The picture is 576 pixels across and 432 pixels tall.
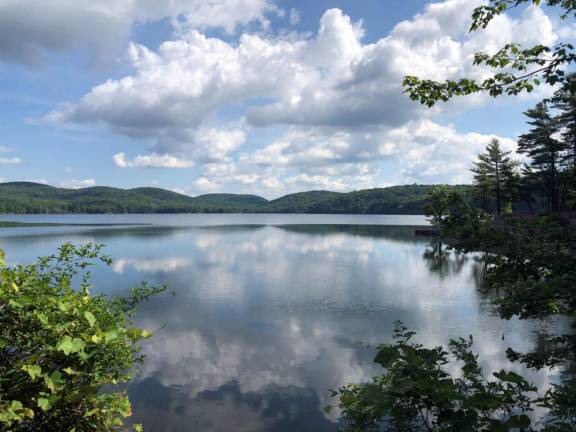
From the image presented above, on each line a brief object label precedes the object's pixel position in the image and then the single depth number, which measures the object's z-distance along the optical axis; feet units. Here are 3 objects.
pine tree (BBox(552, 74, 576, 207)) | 168.14
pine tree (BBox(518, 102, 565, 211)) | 194.29
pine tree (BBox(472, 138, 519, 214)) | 237.86
